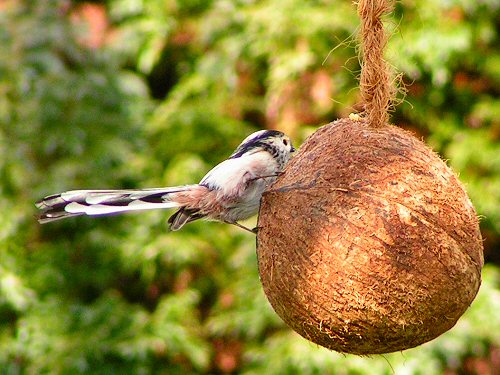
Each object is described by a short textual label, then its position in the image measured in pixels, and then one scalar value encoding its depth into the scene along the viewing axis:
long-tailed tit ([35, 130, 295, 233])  5.70
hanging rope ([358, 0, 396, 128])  4.89
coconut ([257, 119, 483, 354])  4.41
